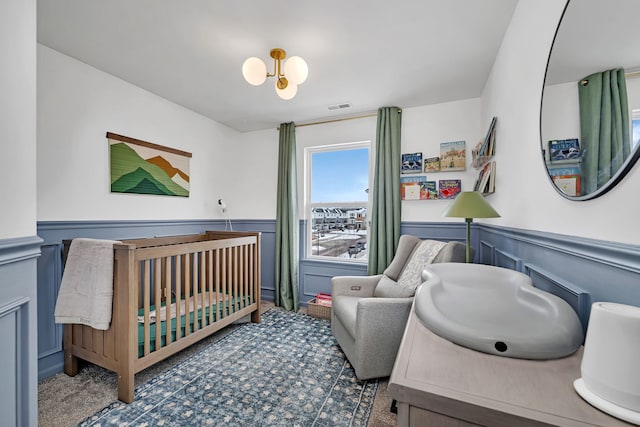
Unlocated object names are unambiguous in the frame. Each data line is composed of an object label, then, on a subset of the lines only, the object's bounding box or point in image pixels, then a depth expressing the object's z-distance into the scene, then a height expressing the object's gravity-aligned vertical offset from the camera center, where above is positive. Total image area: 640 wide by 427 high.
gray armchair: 1.81 -0.67
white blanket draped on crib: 1.71 -0.47
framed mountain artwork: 2.41 +0.41
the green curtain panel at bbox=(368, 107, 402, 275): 2.90 +0.20
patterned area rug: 1.52 -1.11
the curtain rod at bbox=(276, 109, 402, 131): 3.10 +1.06
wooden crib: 1.68 -0.79
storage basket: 2.94 -1.04
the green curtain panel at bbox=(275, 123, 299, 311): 3.34 -0.14
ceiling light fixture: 1.69 +0.85
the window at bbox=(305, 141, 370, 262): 3.24 +0.13
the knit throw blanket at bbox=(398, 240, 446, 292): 2.03 -0.38
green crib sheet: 1.89 -0.85
